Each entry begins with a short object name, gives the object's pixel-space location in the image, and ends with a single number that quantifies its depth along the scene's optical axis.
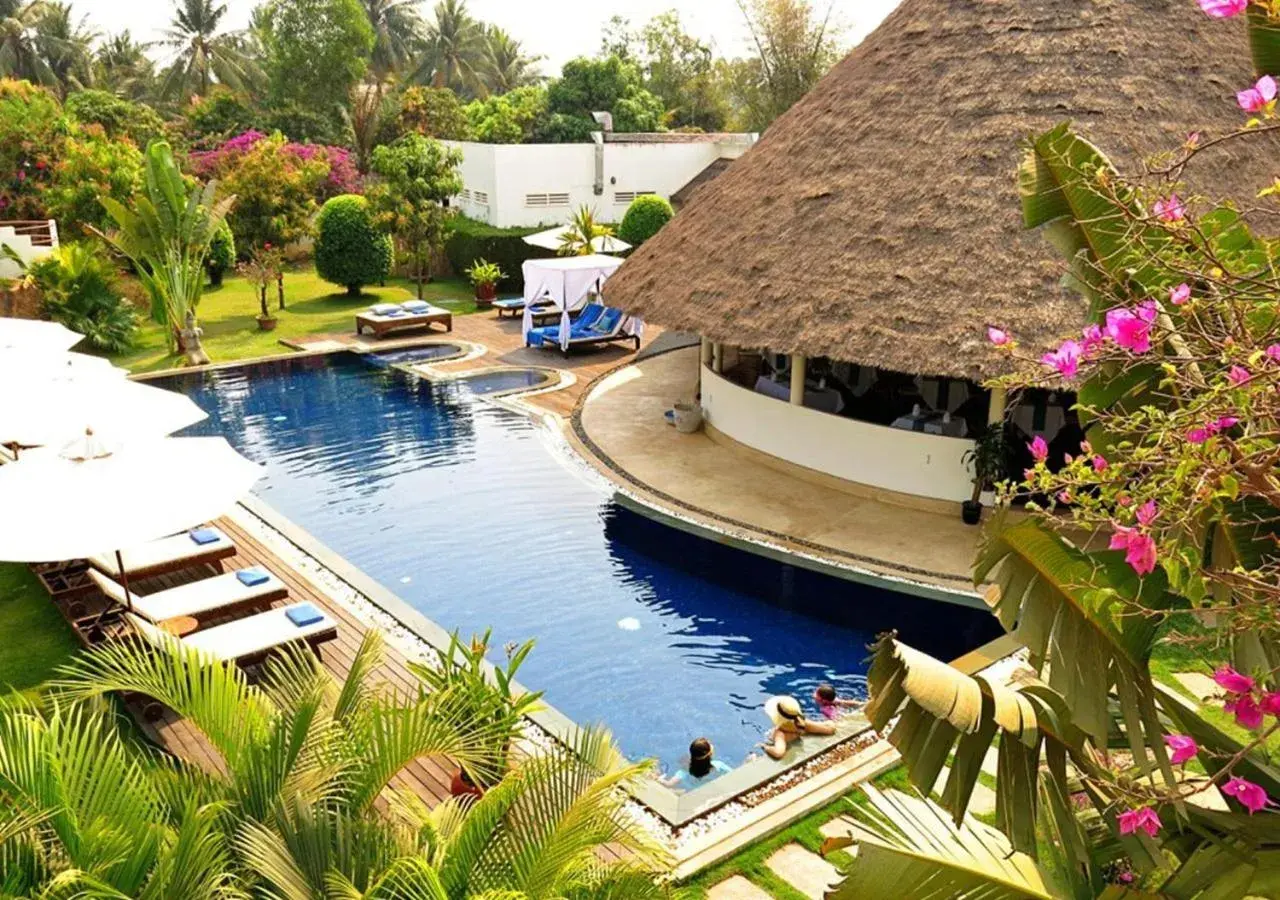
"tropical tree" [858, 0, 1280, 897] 2.89
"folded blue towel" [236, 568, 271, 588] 9.91
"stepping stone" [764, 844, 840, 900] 6.37
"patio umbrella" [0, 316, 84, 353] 13.35
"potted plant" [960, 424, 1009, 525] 12.29
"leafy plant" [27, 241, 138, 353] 21.20
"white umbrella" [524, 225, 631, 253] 25.88
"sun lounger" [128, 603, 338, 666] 8.58
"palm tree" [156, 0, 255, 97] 48.22
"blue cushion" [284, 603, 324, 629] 9.09
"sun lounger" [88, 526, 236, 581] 10.23
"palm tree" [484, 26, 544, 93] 59.56
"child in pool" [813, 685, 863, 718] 8.50
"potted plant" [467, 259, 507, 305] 27.22
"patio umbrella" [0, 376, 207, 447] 10.30
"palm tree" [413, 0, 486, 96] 56.50
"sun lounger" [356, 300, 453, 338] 23.16
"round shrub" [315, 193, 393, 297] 26.64
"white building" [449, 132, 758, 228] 30.64
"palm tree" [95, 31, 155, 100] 47.47
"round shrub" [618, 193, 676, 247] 29.11
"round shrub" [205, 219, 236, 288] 27.14
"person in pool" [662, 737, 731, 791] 7.71
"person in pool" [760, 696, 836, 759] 8.09
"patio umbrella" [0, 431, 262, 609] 7.69
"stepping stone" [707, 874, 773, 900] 6.31
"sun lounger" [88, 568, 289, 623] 9.27
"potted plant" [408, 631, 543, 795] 5.36
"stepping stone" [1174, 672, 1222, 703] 8.56
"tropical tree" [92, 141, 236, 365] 19.06
